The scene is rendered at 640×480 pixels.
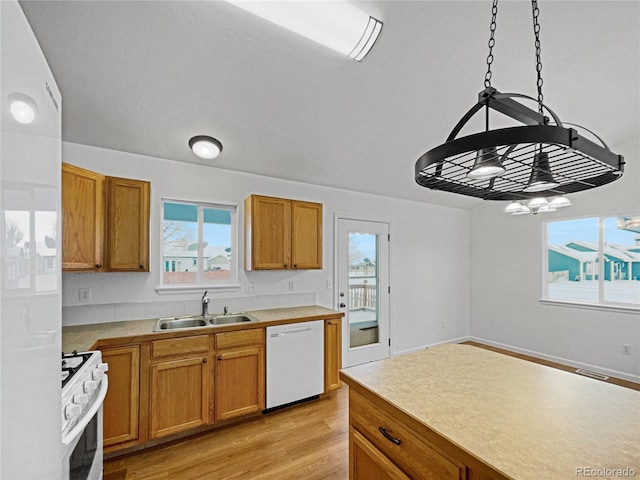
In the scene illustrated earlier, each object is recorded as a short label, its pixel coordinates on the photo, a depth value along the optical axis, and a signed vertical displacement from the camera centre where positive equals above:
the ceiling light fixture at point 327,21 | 1.73 +1.34
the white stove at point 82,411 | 1.21 -0.74
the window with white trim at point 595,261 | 3.80 -0.22
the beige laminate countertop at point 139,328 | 2.13 -0.69
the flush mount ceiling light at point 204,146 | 2.73 +0.88
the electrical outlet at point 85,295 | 2.61 -0.44
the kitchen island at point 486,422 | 0.89 -0.64
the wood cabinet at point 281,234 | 3.11 +0.11
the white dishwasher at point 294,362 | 2.86 -1.15
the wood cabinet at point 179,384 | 2.23 -1.12
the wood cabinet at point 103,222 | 2.12 +0.17
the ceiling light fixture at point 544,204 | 2.16 +0.29
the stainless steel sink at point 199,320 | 2.81 -0.74
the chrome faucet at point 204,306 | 3.03 -0.62
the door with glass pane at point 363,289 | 4.09 -0.62
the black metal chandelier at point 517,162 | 0.75 +0.23
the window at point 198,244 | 3.07 +0.00
